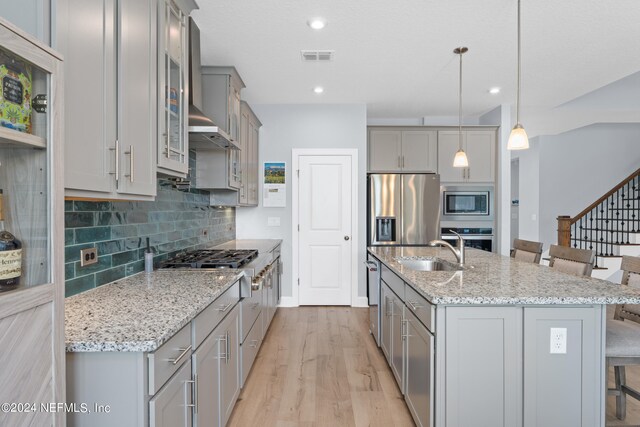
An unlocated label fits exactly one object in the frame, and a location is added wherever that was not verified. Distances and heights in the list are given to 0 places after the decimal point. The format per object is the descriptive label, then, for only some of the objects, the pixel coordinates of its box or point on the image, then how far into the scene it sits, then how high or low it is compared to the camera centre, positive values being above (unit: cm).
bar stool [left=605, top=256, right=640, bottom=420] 179 -64
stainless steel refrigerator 462 +0
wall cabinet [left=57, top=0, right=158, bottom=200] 117 +43
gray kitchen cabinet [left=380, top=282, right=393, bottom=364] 274 -88
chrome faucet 256 -28
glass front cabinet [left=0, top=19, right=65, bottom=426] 83 -2
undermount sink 296 -43
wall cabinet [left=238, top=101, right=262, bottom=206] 375 +61
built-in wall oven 483 -32
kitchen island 163 -66
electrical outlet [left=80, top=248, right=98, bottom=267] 172 -23
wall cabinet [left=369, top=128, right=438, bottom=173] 485 +82
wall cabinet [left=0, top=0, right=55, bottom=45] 95 +51
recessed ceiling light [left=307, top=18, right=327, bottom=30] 261 +137
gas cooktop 242 -36
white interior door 469 -24
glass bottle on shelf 84 -12
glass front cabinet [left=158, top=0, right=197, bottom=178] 182 +67
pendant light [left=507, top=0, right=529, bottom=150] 237 +48
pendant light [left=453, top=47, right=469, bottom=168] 328 +47
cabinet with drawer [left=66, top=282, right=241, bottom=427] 110 -57
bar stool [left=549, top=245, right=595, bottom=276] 231 -33
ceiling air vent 312 +138
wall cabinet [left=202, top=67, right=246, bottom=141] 311 +100
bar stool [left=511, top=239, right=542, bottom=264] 291 -33
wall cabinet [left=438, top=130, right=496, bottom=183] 489 +75
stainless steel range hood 233 +66
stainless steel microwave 486 +10
